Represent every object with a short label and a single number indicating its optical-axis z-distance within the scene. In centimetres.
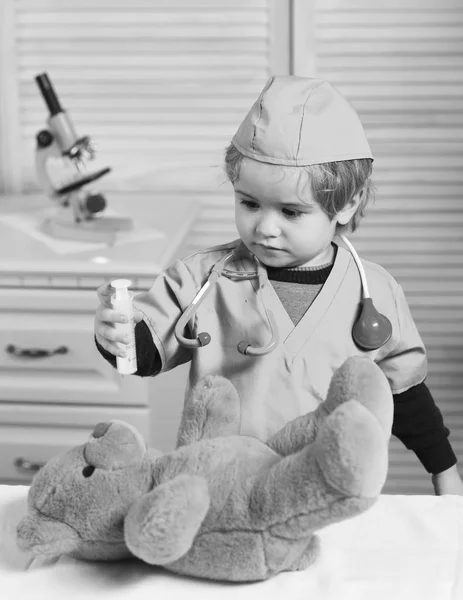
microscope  259
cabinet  245
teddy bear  146
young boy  171
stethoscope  174
